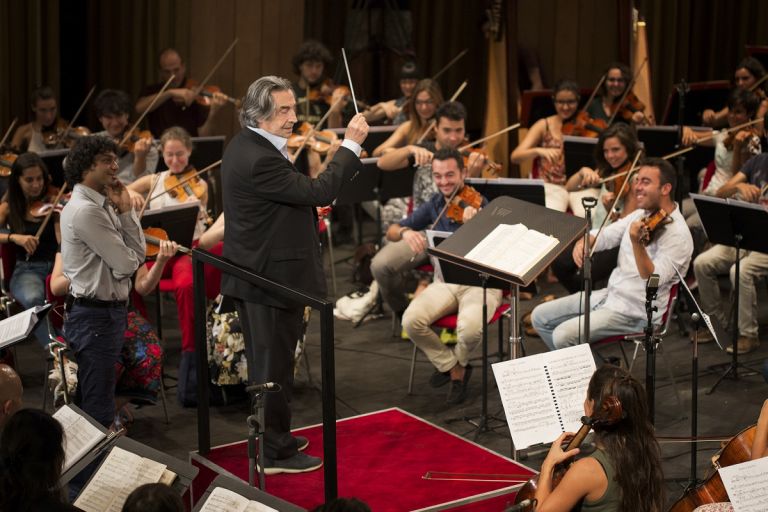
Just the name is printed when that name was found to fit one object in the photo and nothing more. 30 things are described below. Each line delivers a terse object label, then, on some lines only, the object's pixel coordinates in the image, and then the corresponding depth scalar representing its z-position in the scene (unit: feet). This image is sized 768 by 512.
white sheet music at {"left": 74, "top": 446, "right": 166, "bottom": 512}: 22.00
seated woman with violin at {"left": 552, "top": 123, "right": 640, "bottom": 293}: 38.95
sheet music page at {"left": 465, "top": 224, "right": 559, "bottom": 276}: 25.60
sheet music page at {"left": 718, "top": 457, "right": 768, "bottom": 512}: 19.95
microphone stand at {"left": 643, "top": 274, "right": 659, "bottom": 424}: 25.95
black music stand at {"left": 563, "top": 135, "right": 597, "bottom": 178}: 42.90
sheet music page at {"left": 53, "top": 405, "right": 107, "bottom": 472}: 22.73
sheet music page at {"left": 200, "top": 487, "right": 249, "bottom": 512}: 20.38
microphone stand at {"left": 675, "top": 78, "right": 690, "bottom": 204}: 42.42
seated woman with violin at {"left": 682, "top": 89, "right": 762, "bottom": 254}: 42.95
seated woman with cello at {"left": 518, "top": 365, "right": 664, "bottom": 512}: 20.31
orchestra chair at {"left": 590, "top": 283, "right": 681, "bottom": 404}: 31.86
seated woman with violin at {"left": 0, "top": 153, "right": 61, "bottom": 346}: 36.70
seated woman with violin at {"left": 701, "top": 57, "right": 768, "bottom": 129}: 50.20
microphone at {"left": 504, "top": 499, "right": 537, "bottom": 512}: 19.49
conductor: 24.32
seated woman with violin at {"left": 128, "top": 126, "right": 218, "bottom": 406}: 38.39
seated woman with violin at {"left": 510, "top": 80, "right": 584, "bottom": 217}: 46.55
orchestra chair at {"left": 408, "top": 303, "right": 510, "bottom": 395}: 34.02
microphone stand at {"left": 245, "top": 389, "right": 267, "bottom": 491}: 20.50
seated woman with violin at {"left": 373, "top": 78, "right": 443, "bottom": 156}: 45.26
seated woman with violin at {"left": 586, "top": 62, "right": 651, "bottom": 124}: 49.24
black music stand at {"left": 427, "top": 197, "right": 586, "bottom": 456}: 25.70
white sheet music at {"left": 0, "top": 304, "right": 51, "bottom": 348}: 25.65
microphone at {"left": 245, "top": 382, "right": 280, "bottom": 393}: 20.93
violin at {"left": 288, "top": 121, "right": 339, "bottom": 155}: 46.31
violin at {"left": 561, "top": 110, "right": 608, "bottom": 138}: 47.23
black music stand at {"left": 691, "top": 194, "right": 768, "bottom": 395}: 33.54
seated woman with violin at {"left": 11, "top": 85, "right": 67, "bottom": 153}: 47.65
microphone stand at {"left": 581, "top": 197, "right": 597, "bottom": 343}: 29.15
